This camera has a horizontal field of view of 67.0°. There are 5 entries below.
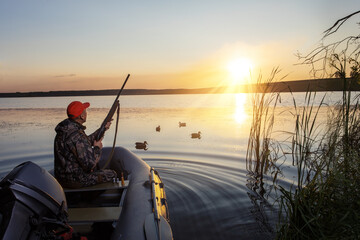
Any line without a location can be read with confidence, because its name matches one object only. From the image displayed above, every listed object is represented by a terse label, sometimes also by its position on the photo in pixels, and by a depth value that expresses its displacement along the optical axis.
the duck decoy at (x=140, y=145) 10.12
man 3.75
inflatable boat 2.22
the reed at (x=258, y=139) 5.96
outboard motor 2.13
